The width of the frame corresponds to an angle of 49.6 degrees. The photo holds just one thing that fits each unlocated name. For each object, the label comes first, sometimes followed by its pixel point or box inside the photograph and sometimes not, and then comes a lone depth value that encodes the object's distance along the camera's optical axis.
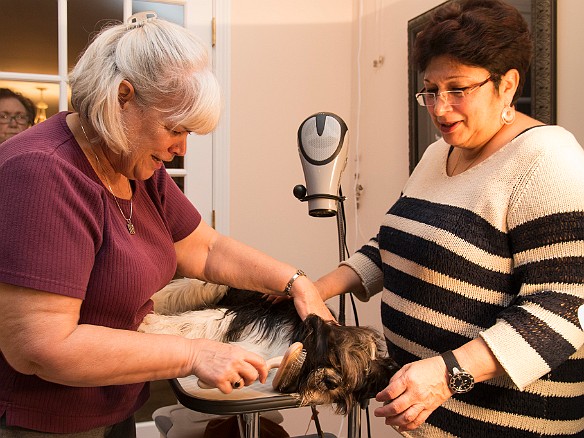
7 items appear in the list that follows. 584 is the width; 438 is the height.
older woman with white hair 1.00
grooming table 1.11
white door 2.64
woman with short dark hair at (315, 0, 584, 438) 1.12
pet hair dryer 1.50
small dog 1.13
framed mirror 1.90
